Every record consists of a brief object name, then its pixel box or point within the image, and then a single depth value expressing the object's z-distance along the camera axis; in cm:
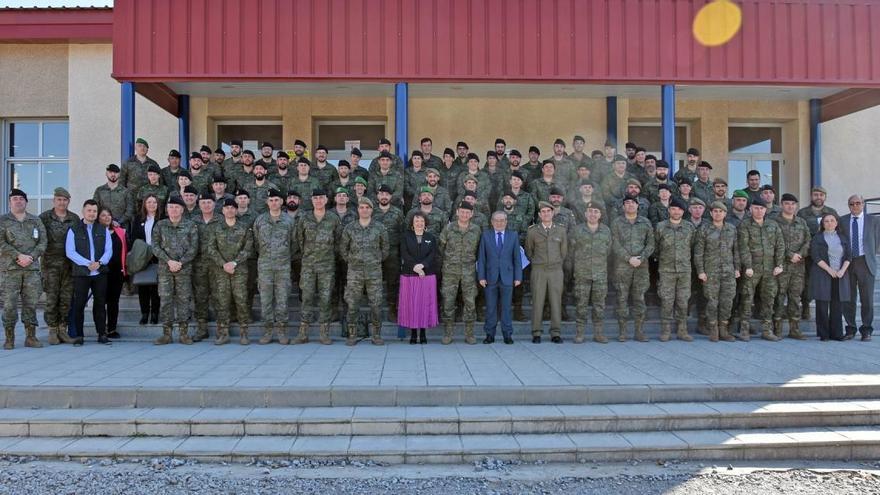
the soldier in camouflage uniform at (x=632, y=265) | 788
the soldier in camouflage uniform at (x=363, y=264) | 751
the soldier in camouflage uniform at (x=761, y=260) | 796
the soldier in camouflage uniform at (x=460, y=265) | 765
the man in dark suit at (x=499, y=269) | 767
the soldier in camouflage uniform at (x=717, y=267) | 788
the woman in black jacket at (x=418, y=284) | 754
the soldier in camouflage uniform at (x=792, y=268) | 809
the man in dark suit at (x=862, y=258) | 798
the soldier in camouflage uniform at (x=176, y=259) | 747
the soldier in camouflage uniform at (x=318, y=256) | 758
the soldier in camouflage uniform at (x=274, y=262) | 757
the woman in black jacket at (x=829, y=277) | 795
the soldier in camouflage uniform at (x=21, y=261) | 728
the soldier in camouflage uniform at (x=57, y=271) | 757
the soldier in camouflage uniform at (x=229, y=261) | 757
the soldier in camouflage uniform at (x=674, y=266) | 783
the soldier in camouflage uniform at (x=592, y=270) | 782
